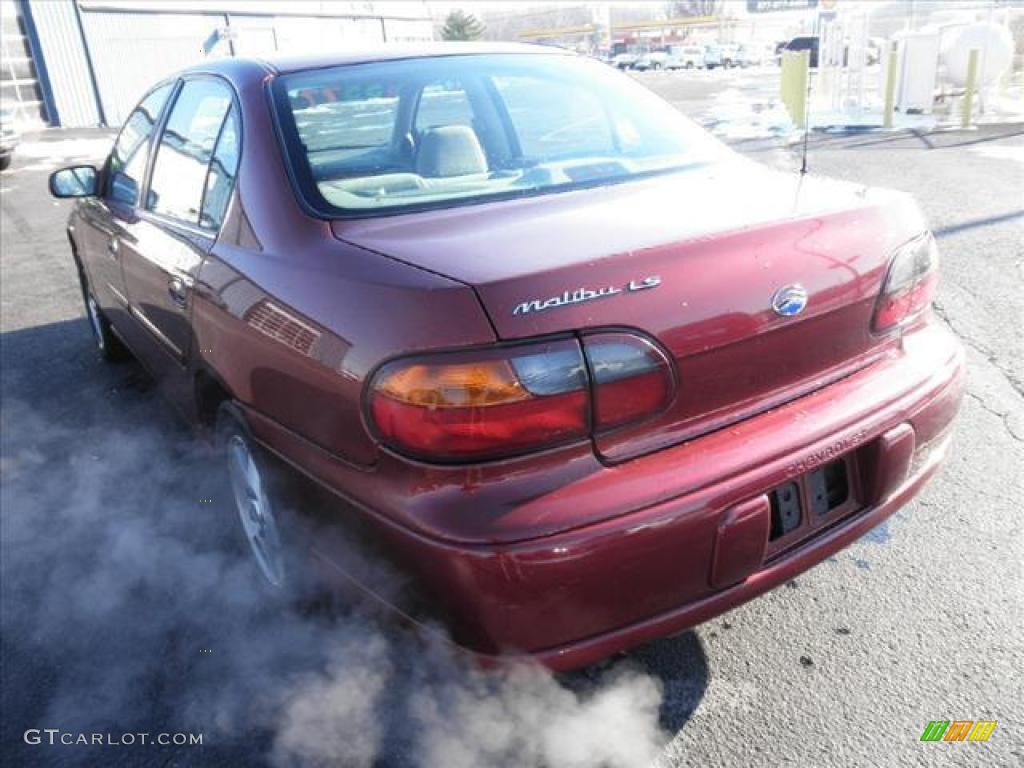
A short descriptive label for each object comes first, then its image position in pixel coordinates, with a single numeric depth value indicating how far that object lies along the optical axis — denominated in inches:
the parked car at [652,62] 2167.8
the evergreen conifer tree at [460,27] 2629.7
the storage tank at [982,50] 570.9
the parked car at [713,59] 2193.7
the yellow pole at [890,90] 530.3
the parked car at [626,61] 2186.3
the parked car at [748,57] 2150.6
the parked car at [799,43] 1544.5
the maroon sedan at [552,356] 65.1
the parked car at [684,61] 2167.8
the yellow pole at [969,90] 504.7
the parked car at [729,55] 2143.2
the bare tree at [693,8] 3994.1
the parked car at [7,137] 586.2
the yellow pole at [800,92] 541.6
